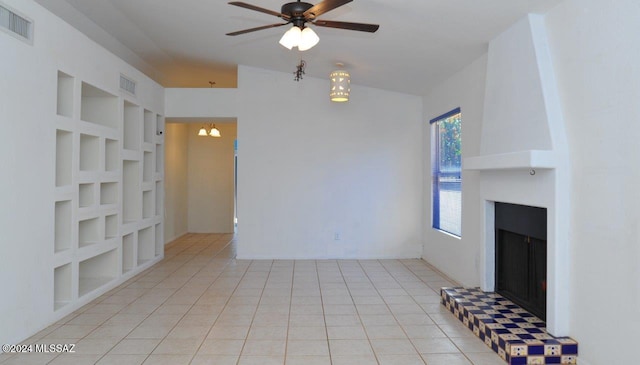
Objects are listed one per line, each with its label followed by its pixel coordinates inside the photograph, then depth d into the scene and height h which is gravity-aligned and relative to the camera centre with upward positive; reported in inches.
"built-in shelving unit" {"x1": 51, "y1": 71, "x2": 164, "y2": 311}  150.5 -3.2
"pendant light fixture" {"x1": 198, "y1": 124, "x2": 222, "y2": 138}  323.9 +41.3
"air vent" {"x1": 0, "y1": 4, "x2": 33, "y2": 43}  115.2 +46.6
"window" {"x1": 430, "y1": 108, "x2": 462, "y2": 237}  199.2 +8.0
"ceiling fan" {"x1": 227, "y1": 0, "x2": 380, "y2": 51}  116.6 +48.6
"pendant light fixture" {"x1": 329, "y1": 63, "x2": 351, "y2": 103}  212.1 +52.5
